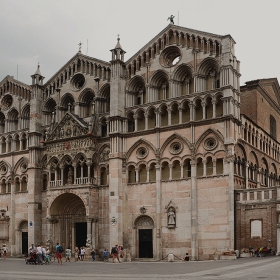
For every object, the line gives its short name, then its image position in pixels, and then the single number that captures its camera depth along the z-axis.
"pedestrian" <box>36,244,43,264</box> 41.77
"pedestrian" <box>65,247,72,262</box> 48.21
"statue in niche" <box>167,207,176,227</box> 47.09
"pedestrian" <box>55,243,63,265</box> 44.41
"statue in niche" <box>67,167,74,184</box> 54.00
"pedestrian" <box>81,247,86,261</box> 48.91
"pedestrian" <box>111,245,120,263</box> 44.83
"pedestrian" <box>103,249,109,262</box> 48.09
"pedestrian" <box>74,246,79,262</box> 49.06
